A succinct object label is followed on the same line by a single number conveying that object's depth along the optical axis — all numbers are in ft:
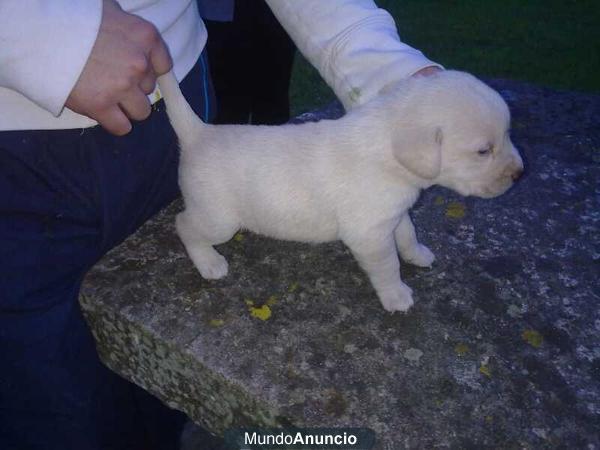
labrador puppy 1.62
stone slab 1.60
